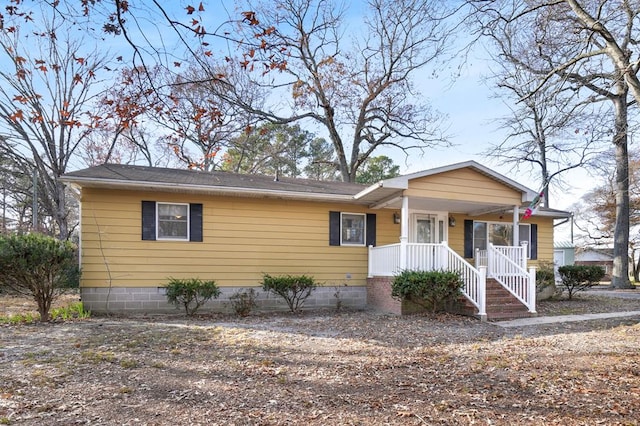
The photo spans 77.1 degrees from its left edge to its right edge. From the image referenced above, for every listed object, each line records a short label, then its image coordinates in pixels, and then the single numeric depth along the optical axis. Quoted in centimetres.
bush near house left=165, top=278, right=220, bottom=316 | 900
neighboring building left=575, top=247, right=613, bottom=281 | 3009
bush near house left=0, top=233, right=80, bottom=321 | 754
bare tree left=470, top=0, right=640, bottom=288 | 689
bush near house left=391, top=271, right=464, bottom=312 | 877
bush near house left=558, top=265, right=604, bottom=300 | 1295
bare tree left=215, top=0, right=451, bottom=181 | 1695
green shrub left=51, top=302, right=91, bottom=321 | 846
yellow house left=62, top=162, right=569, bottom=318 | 920
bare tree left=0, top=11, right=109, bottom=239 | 1535
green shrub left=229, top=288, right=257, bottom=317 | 959
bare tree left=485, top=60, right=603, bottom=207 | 827
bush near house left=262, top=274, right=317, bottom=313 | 980
